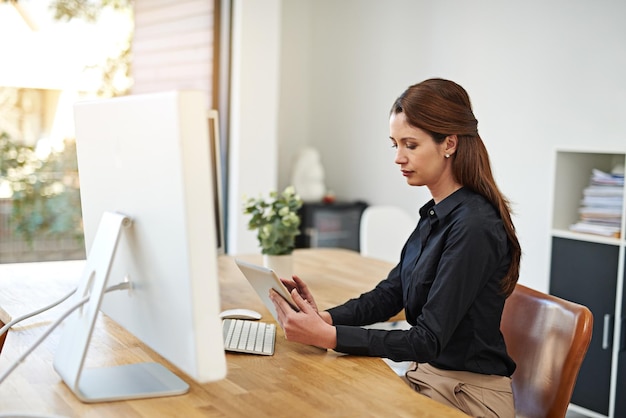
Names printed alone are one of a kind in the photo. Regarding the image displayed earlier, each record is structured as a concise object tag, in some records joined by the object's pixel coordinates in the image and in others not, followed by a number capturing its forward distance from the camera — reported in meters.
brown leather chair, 1.86
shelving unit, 3.36
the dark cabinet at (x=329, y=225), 5.05
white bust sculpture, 5.24
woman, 1.75
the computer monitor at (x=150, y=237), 1.21
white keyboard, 1.82
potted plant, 2.62
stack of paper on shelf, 3.46
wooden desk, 1.44
